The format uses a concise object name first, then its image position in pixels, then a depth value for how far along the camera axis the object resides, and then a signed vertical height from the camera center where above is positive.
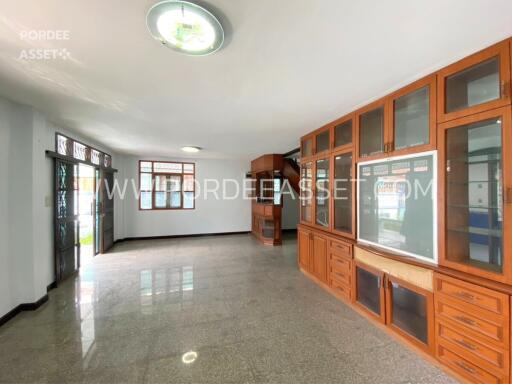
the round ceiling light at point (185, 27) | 1.30 +1.10
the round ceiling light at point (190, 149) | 5.69 +1.16
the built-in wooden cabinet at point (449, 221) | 1.65 -0.28
